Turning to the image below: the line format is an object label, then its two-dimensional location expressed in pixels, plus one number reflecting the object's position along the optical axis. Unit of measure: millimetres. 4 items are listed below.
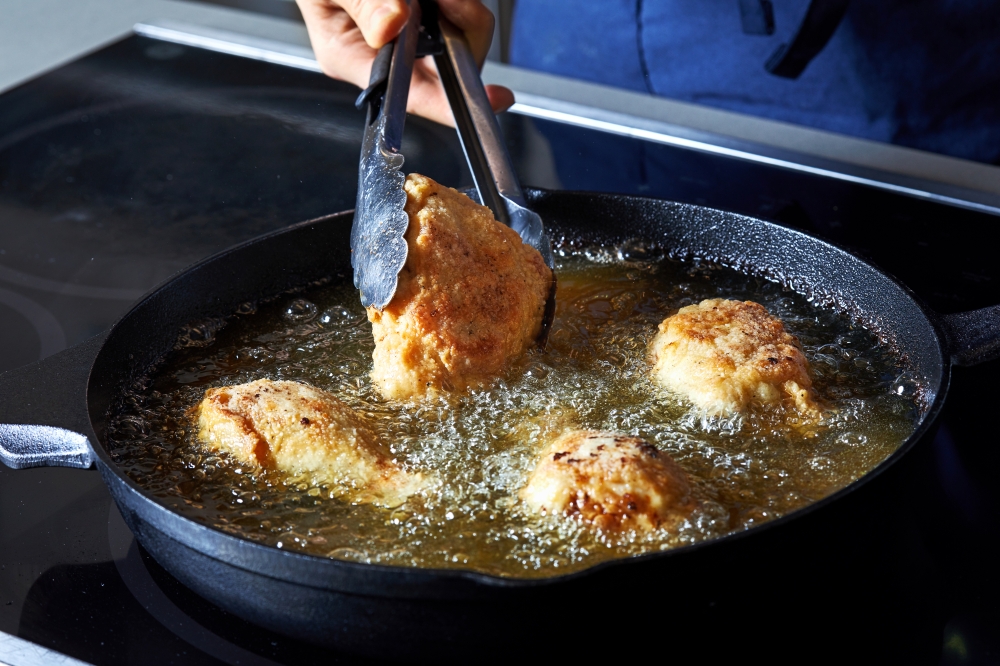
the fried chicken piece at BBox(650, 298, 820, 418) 791
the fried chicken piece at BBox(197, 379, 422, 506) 761
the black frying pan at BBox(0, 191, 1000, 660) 685
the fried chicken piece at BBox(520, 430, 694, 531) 731
